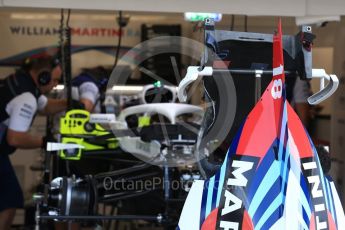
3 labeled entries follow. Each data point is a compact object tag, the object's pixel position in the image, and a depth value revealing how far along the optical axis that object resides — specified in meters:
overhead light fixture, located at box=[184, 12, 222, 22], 8.90
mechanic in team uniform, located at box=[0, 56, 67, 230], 8.47
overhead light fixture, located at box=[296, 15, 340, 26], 7.30
